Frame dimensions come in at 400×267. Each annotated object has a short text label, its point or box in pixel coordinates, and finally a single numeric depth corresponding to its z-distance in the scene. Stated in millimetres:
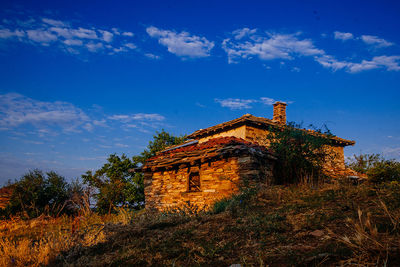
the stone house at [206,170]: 10336
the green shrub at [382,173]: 8523
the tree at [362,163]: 17359
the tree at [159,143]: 24000
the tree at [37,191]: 18500
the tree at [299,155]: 11438
